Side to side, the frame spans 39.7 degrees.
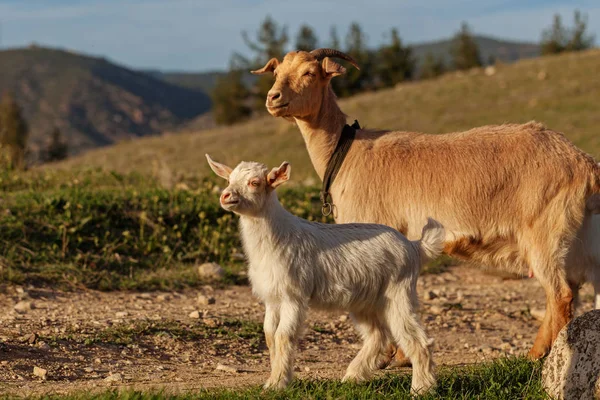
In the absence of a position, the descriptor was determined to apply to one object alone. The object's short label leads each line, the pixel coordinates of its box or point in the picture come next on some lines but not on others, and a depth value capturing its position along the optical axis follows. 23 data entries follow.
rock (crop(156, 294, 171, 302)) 8.47
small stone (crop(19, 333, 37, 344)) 6.56
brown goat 6.72
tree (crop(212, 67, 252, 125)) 63.62
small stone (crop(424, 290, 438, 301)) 9.06
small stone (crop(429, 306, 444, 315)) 8.54
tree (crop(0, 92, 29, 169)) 57.78
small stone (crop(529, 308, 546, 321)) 8.42
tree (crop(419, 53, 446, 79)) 68.38
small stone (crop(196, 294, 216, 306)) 8.42
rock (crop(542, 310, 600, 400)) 5.31
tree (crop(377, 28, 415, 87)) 59.91
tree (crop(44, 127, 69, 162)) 29.05
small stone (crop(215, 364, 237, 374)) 6.33
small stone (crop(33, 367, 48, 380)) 5.86
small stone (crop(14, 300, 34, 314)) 7.65
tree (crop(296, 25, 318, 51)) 62.91
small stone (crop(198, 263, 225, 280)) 9.20
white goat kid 5.17
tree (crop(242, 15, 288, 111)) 59.47
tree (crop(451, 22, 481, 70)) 67.50
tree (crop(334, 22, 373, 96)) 55.21
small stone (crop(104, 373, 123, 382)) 5.79
